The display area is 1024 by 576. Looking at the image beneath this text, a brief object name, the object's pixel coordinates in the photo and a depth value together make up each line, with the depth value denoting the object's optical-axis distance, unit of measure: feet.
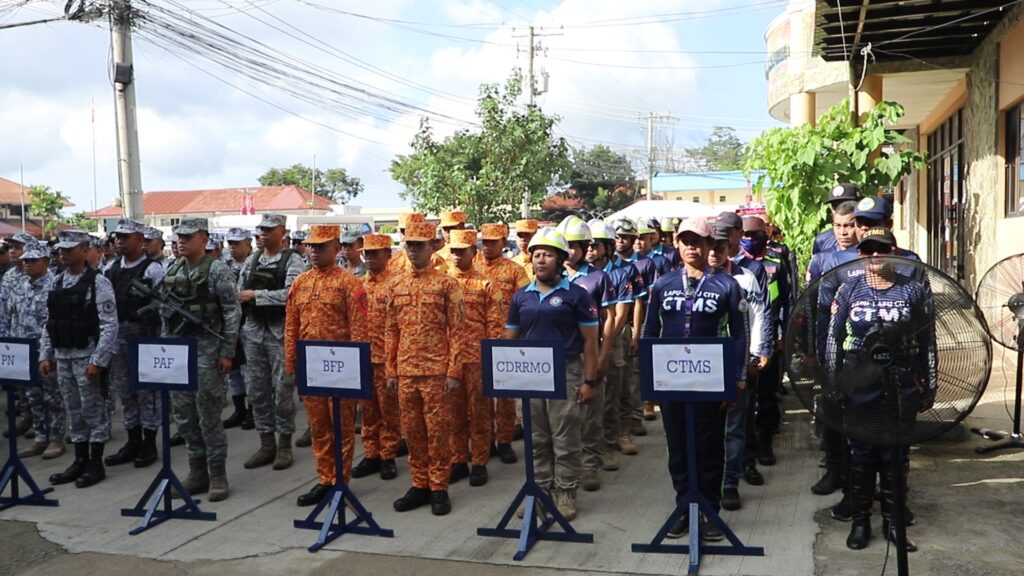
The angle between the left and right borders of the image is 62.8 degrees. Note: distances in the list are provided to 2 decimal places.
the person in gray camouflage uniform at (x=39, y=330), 25.88
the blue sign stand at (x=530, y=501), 16.44
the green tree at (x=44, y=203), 213.05
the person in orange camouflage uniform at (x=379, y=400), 21.49
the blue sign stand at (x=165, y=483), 19.20
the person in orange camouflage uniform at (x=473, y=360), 21.20
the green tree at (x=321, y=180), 291.17
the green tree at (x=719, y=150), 317.63
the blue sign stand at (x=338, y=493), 17.69
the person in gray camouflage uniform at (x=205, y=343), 21.02
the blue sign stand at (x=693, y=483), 15.21
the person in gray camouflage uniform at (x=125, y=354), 24.81
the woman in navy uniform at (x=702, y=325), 16.81
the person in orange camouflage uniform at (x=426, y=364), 19.15
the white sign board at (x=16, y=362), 20.92
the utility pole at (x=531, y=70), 112.16
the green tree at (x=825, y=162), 29.84
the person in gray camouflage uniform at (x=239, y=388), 27.97
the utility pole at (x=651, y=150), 169.71
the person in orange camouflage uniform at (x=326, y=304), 21.75
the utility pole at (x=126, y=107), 44.37
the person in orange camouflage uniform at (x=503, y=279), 23.95
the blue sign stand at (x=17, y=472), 20.81
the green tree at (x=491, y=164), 62.28
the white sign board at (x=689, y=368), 15.23
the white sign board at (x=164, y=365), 19.24
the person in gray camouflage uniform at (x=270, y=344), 24.09
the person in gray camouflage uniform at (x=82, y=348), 22.70
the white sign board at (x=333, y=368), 17.76
